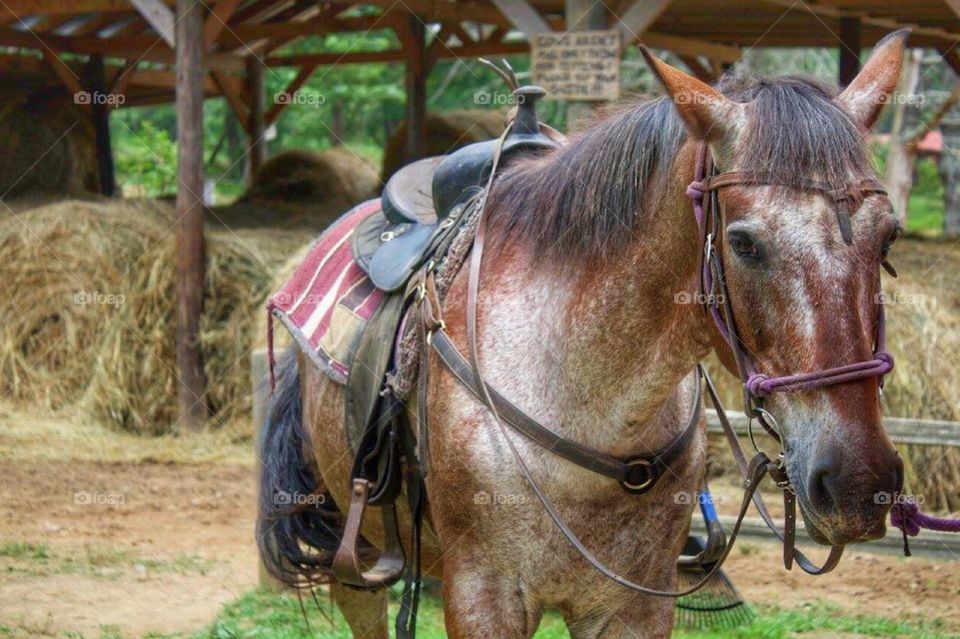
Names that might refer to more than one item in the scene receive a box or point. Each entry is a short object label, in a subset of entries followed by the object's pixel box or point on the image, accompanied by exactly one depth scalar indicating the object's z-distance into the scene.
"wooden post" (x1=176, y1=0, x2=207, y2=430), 8.29
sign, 7.03
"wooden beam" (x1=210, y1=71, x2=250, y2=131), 12.87
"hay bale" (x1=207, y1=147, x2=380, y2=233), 12.27
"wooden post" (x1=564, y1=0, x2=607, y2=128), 7.31
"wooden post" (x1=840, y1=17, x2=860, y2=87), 10.28
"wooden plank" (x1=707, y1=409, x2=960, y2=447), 5.20
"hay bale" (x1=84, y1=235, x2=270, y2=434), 8.57
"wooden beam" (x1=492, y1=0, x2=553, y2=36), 7.50
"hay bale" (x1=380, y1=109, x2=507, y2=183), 13.47
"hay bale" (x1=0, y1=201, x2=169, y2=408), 8.74
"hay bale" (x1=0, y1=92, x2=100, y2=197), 11.85
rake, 4.00
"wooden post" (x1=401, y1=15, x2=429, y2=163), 12.10
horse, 2.01
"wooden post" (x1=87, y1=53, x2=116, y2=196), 12.84
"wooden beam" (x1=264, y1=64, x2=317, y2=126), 13.49
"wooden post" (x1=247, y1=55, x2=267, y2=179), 14.02
